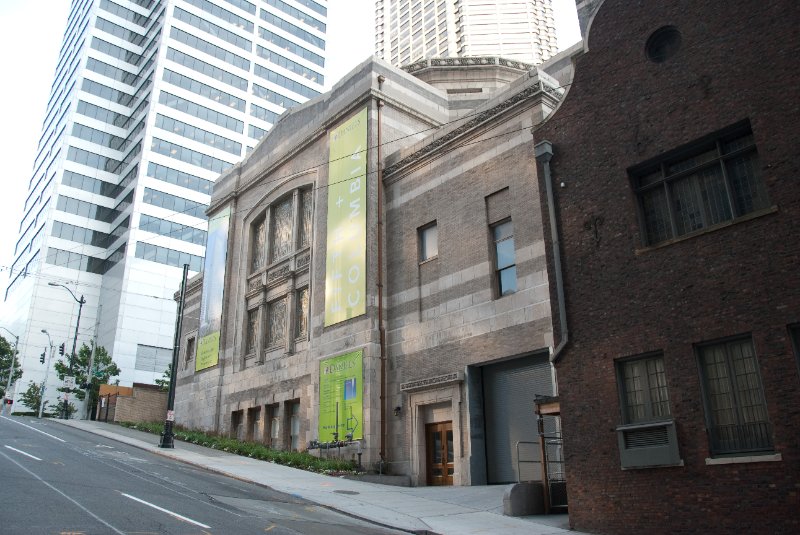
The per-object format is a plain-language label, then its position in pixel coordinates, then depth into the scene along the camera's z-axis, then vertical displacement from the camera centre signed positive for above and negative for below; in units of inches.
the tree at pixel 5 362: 2743.6 +421.4
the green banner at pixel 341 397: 1015.6 +101.5
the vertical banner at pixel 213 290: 1518.2 +397.0
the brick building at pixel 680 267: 470.6 +148.6
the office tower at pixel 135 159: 3065.9 +1493.0
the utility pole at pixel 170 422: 1104.2 +69.8
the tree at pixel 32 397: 2575.5 +266.0
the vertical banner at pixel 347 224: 1087.5 +394.7
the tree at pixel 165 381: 2284.7 +286.2
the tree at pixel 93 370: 2198.6 +323.2
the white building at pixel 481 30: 5428.2 +3497.8
